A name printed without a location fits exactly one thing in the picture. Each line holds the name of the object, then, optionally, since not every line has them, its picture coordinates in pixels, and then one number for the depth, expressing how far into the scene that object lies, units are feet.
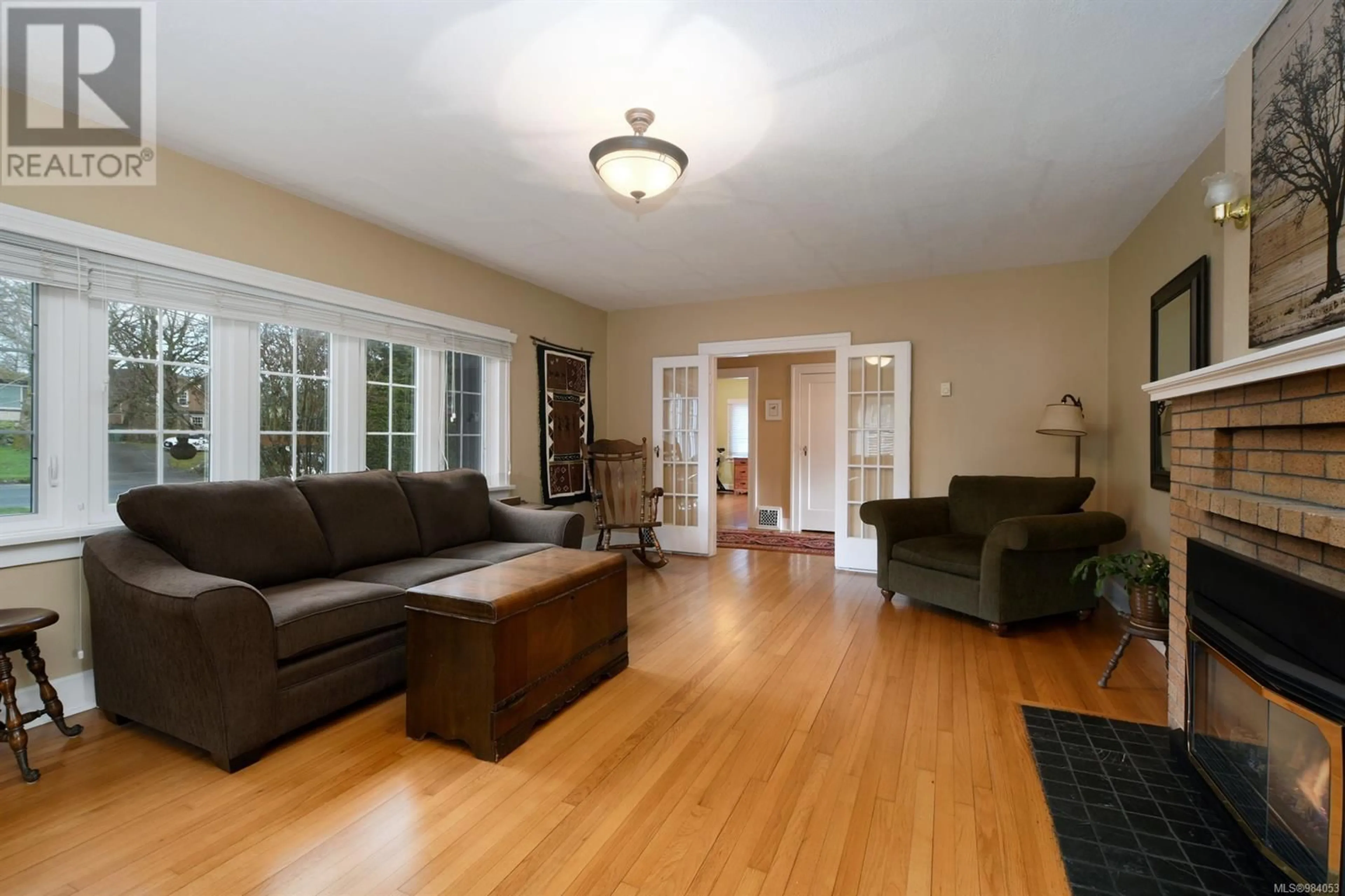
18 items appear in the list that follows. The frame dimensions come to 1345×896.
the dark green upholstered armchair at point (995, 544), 10.85
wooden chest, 6.72
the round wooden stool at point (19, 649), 6.20
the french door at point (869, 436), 15.69
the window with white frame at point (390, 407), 12.08
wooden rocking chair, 17.35
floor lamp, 12.75
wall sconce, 6.31
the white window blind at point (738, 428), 37.27
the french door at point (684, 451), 18.39
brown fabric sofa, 6.40
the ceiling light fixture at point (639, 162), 7.19
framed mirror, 8.64
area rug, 19.79
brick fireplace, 4.31
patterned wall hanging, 16.72
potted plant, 8.40
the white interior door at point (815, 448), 23.08
